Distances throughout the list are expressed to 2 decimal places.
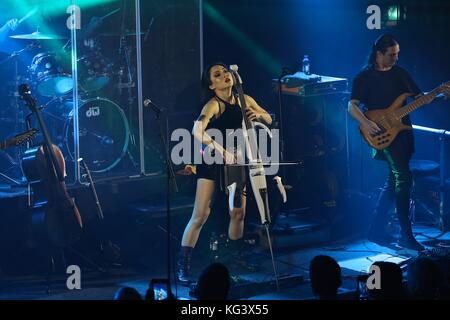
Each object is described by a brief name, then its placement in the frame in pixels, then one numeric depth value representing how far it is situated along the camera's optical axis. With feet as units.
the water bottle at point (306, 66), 51.01
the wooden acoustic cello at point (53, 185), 41.07
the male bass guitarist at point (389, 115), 46.10
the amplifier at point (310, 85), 49.58
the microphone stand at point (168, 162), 37.22
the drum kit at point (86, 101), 49.34
